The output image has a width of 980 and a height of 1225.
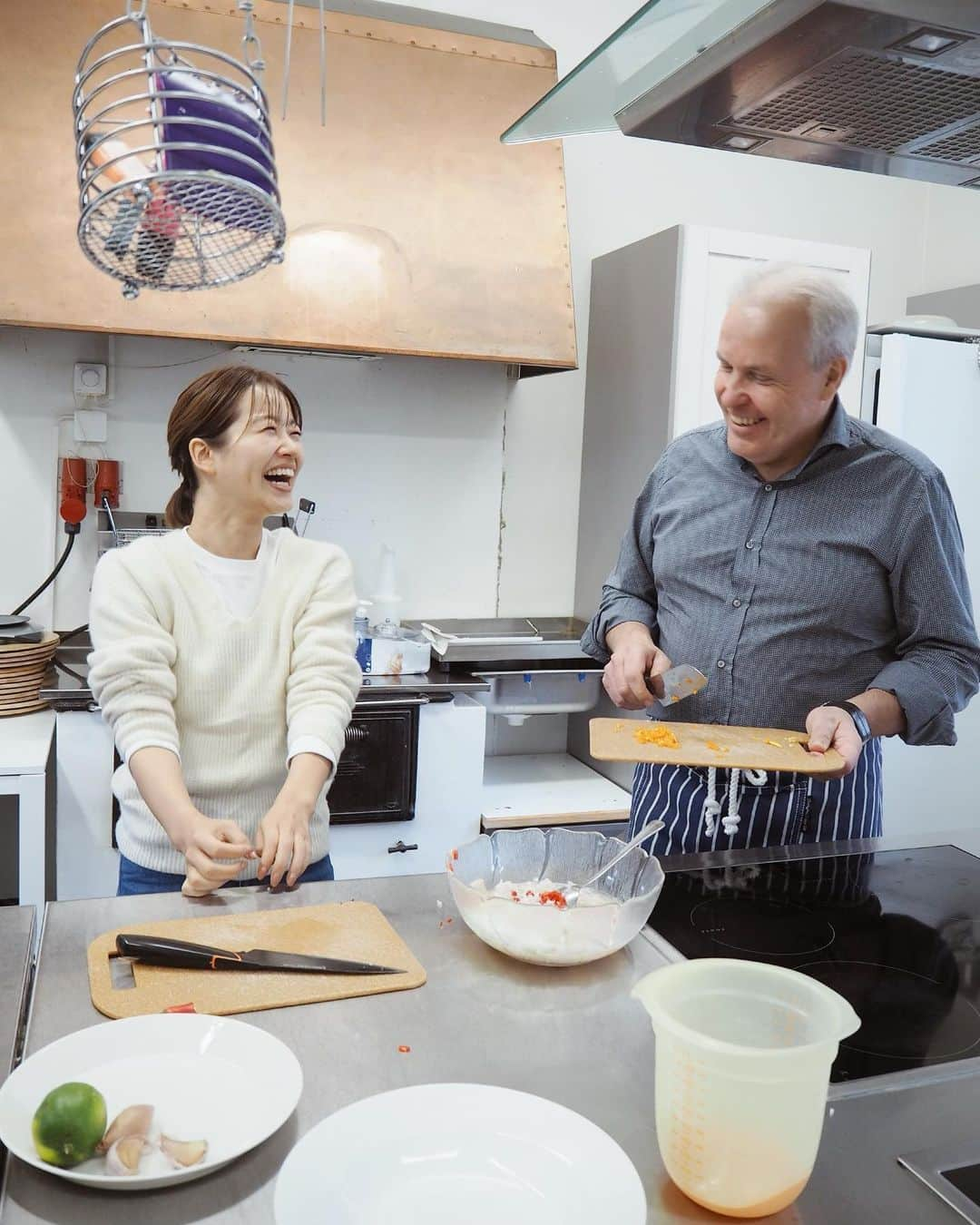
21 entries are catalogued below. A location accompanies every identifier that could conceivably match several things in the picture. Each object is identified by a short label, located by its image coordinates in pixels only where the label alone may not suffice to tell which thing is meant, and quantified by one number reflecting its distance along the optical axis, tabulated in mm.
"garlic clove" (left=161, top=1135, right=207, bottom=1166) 758
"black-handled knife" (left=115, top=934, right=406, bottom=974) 1053
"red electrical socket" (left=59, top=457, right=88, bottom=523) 2861
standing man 1609
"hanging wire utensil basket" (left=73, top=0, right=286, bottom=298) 798
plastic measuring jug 715
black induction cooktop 1034
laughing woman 1461
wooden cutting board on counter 1000
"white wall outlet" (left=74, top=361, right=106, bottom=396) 2906
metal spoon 1187
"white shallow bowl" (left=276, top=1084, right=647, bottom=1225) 730
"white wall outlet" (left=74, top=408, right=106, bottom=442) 2924
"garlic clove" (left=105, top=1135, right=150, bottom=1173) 747
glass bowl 1072
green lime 741
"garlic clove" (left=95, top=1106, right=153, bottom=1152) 771
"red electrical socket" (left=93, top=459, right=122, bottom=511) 2898
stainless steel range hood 905
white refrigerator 3018
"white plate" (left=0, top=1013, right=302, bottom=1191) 770
